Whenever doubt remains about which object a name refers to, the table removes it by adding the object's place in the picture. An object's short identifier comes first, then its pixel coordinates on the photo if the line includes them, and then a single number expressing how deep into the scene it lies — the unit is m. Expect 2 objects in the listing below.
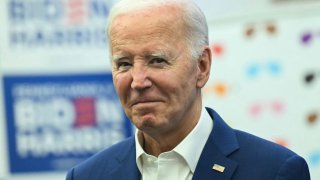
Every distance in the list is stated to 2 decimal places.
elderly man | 3.39
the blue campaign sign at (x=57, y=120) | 6.67
